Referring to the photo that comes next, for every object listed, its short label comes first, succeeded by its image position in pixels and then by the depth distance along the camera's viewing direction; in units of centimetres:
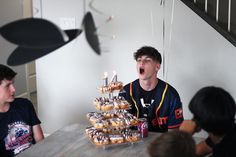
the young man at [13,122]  212
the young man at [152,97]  239
